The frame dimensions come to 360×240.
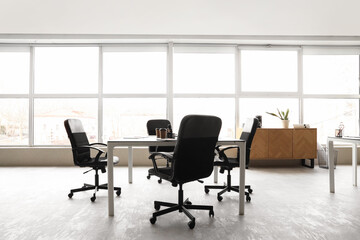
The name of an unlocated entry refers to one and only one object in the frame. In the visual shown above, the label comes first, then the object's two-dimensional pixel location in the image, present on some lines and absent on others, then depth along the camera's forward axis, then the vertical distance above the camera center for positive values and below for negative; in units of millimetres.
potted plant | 5711 +81
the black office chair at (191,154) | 2283 -328
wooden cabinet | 5480 -516
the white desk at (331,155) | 3516 -503
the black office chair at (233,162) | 3209 -544
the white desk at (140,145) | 2721 -404
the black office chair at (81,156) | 3318 -508
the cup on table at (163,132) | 3061 -147
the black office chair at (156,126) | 4562 -120
